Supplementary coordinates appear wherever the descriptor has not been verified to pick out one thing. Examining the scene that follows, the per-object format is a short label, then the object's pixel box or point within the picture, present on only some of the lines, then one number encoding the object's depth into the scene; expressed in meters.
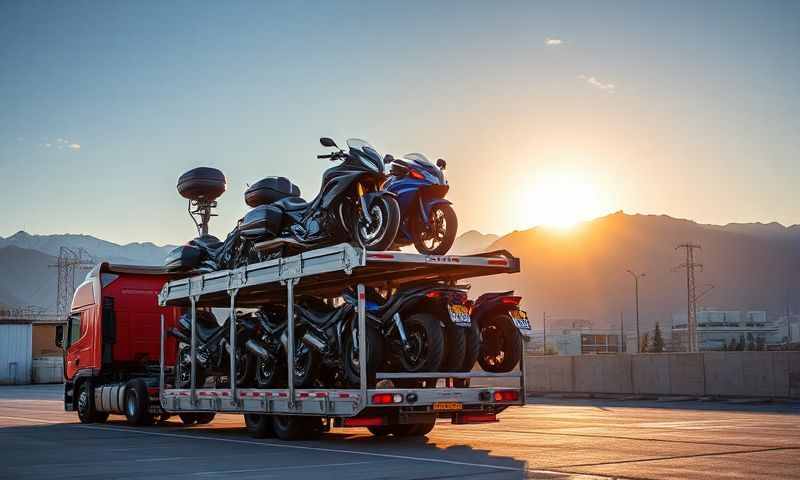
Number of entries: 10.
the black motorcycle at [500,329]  14.41
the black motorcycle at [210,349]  16.42
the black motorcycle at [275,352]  14.63
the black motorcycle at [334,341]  13.37
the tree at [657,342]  93.59
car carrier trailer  13.18
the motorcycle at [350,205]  13.90
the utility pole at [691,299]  87.50
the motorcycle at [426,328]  13.24
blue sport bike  14.20
